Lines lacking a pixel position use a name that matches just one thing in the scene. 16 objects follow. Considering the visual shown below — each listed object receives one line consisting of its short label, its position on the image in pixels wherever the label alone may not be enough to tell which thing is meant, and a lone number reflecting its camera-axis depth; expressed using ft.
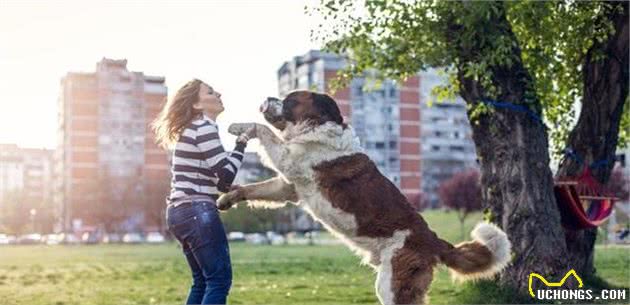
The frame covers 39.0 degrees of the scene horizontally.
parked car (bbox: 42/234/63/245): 190.23
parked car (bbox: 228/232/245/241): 208.85
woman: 18.92
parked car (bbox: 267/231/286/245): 195.83
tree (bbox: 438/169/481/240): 182.09
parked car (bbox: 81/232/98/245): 209.77
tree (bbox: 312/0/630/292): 34.53
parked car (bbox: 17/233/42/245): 156.04
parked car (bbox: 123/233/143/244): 210.18
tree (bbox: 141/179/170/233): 213.87
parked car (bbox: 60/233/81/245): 204.29
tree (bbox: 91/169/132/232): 219.41
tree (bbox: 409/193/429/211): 231.03
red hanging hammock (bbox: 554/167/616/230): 36.06
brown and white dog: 20.40
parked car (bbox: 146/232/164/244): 209.20
